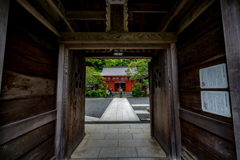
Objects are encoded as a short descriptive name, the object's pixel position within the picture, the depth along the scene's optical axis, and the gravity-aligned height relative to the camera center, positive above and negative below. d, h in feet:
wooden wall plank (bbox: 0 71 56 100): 3.41 +0.09
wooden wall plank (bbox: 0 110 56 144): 3.21 -1.48
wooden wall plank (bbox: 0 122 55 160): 3.33 -2.19
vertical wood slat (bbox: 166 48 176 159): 6.06 -1.13
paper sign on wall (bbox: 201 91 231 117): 3.33 -0.58
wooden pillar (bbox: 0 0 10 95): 2.97 +1.97
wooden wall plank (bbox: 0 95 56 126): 3.30 -0.81
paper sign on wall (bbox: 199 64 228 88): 3.38 +0.38
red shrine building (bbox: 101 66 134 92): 73.98 +6.63
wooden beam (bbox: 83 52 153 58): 10.15 +3.38
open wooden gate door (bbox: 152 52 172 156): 6.51 -1.27
